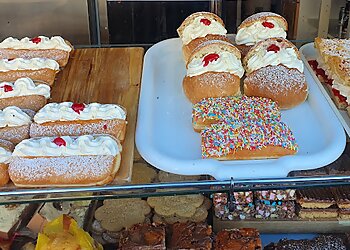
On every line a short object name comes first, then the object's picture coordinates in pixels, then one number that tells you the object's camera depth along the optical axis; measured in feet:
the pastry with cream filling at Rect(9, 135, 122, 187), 3.52
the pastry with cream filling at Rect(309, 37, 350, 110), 4.69
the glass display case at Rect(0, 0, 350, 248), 3.54
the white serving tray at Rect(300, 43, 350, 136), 4.30
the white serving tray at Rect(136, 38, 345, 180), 3.67
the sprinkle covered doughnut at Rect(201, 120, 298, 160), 3.72
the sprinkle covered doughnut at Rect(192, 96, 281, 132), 4.04
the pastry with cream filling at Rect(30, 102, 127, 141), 3.98
